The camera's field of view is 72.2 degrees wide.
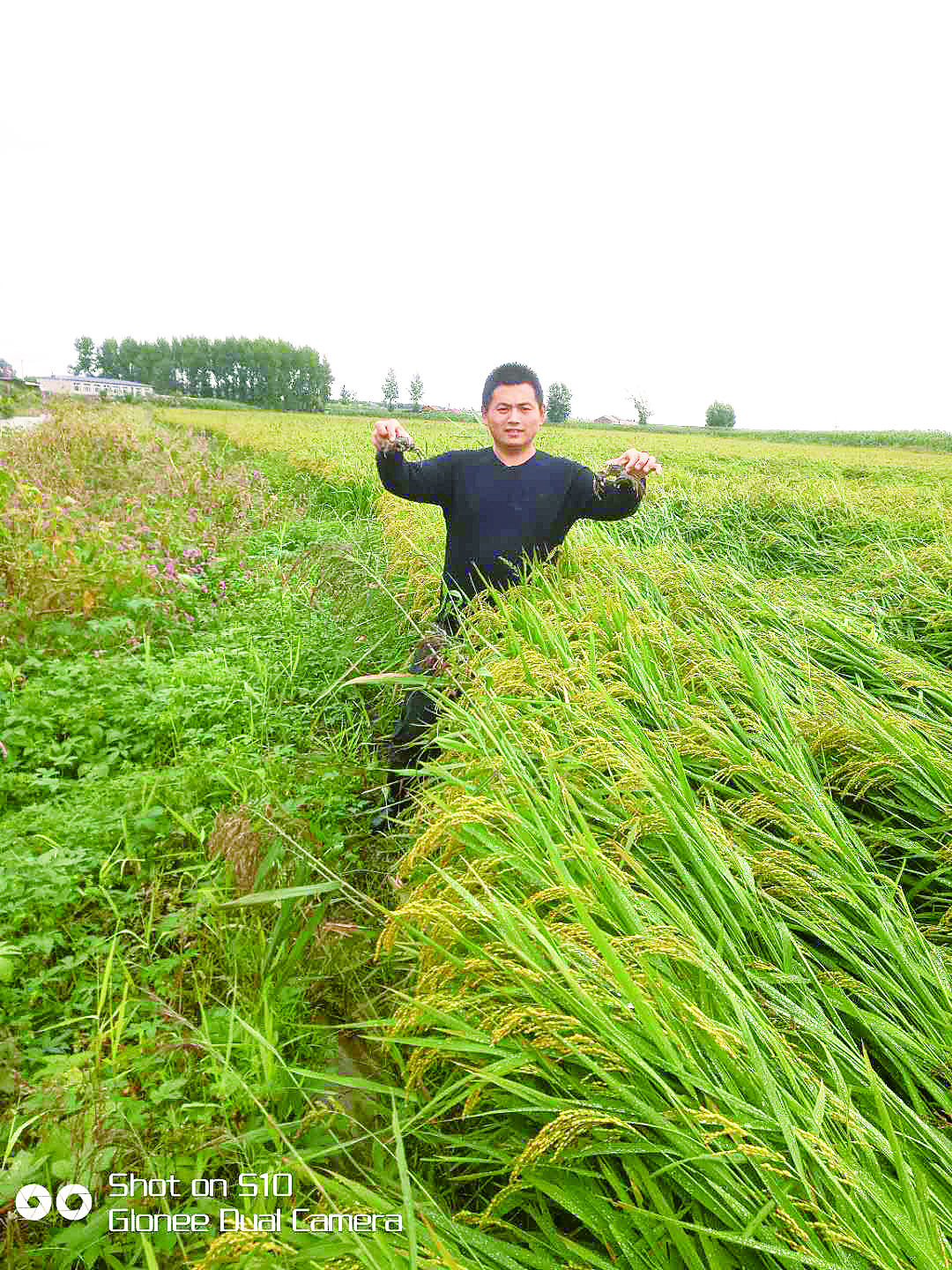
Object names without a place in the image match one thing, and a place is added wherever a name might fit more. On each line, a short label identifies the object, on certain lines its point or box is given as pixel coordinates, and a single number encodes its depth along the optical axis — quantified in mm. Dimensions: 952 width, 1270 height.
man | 3254
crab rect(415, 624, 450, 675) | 2629
